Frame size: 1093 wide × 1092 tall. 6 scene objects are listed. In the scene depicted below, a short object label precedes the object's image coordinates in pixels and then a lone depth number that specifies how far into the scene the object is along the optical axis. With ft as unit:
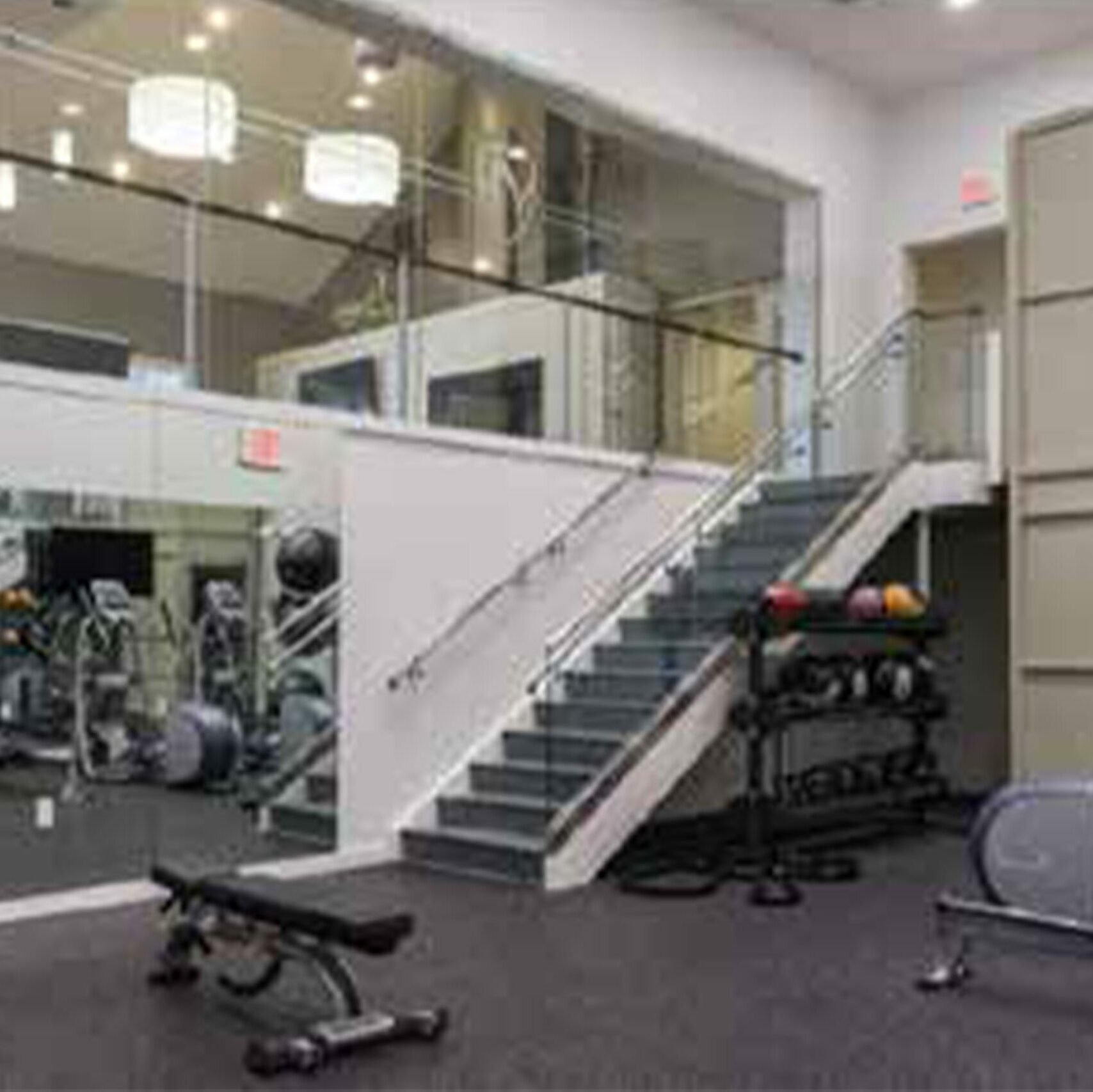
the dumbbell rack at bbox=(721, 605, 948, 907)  23.85
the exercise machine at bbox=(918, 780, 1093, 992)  17.21
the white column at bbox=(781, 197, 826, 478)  35.22
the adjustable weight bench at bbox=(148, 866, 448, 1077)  14.25
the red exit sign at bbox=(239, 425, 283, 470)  23.91
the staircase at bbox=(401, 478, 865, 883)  24.58
